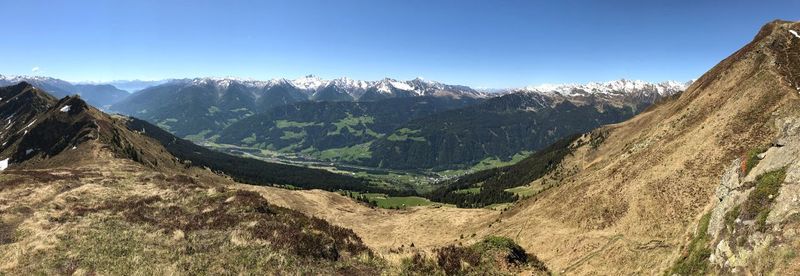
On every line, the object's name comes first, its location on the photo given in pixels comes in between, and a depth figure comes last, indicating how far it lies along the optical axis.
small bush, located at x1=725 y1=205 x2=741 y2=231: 32.78
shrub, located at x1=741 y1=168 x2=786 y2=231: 30.42
